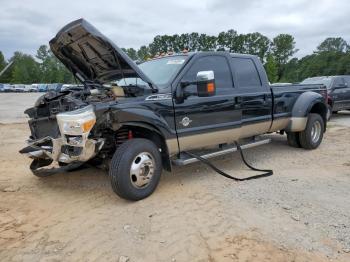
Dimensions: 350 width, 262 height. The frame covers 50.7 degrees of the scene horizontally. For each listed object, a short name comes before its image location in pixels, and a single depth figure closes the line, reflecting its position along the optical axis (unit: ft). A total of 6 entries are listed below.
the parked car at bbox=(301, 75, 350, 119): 44.88
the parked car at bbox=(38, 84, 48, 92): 239.69
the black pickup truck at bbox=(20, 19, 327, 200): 14.73
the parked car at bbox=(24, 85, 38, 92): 245.22
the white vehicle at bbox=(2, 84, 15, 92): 234.62
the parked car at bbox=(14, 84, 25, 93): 241.02
